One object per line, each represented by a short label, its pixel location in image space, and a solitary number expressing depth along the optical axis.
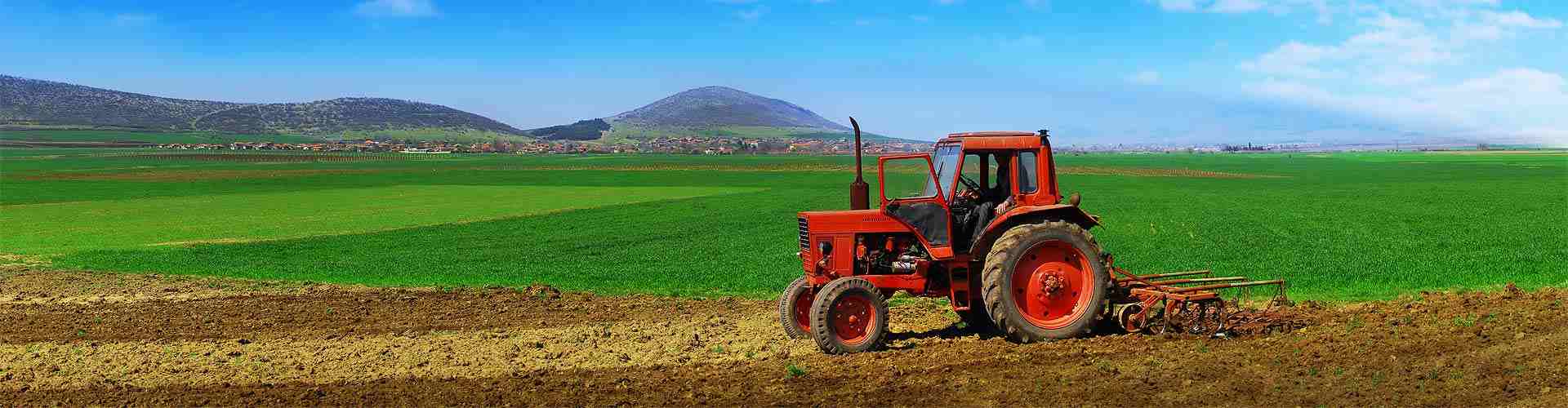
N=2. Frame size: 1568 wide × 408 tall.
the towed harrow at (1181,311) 10.55
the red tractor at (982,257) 10.34
